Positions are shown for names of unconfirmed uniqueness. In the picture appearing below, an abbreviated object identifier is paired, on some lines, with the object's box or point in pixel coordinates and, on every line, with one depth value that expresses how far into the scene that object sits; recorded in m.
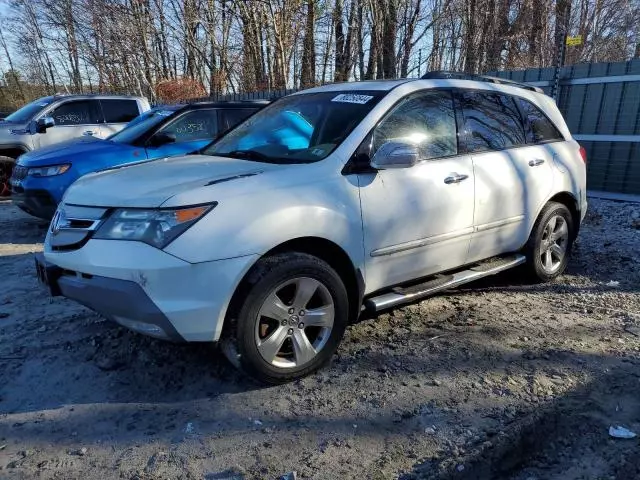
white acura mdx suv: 2.70
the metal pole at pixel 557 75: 8.66
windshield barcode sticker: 3.61
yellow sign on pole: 8.56
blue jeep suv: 6.38
